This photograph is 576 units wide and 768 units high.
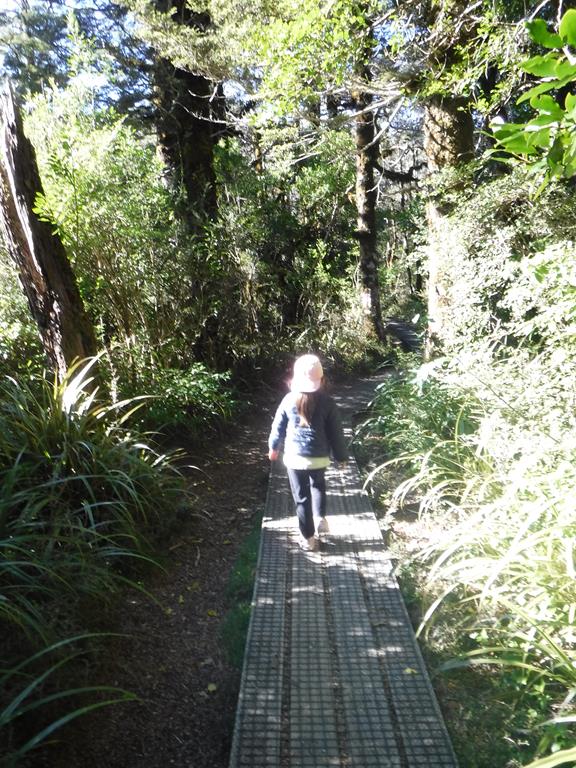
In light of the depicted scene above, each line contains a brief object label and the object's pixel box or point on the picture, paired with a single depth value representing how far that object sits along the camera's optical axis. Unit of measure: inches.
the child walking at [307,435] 167.6
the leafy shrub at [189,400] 241.3
